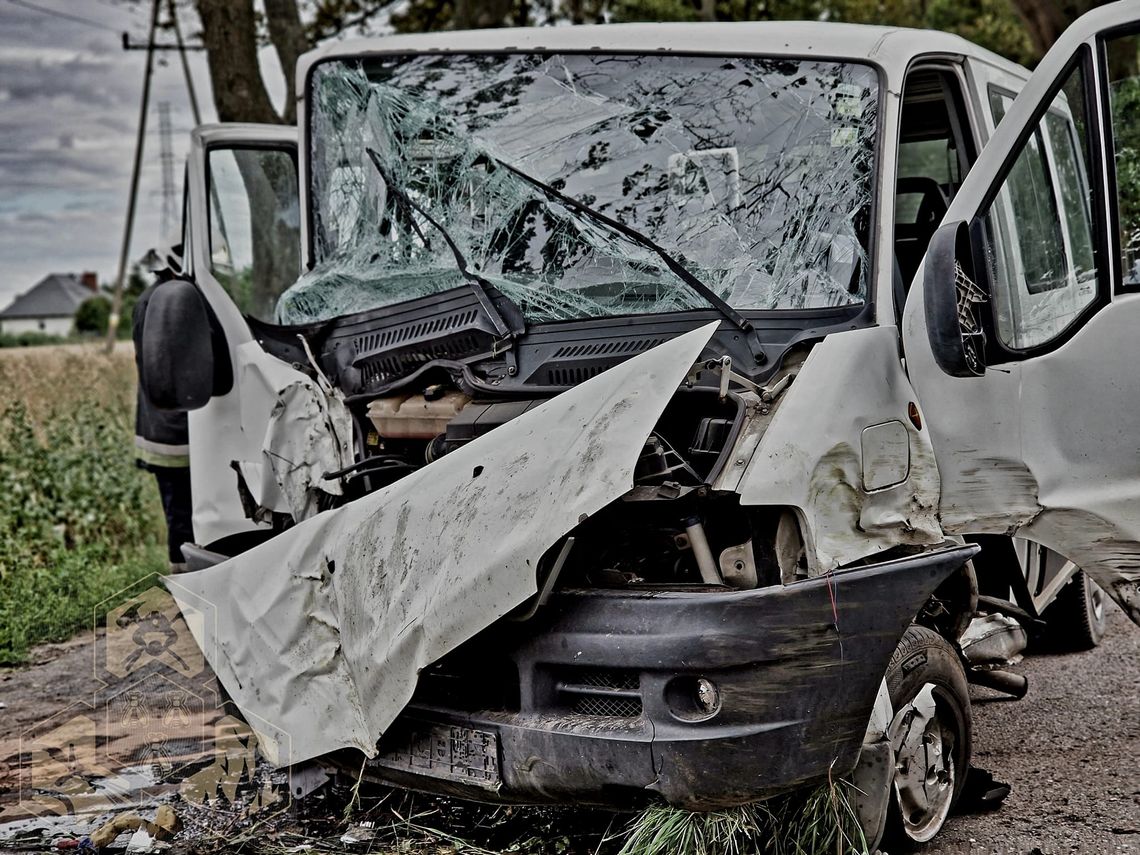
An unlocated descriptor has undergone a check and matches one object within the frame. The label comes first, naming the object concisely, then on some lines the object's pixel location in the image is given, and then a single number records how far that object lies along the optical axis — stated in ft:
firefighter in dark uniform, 20.95
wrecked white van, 10.64
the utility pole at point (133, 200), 55.32
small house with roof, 195.42
